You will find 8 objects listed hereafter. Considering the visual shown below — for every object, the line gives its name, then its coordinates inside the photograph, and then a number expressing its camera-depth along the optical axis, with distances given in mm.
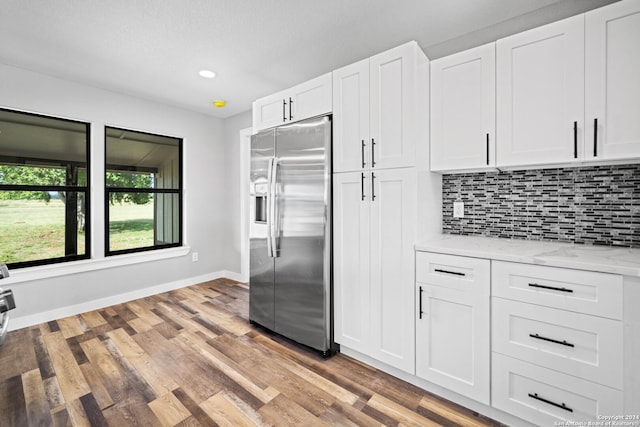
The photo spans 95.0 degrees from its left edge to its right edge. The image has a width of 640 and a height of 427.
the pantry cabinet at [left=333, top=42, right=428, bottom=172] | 1883
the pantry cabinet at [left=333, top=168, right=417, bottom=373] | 1899
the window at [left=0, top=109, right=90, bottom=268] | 2865
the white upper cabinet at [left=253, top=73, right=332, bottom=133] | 2316
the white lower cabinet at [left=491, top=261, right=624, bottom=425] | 1304
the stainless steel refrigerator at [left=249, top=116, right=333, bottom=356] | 2254
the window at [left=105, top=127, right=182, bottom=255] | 3535
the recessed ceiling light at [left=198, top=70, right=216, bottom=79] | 2891
